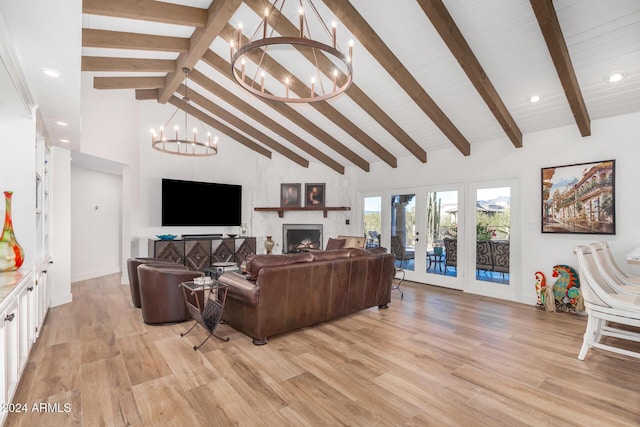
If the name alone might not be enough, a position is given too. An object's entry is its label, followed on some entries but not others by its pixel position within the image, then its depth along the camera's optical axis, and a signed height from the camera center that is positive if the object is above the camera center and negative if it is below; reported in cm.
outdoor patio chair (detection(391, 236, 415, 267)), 674 -84
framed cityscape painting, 422 +22
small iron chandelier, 611 +152
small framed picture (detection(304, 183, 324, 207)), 798 +46
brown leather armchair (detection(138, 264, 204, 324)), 369 -97
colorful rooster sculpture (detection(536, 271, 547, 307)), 462 -107
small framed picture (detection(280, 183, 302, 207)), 808 +46
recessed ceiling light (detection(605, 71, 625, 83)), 355 +158
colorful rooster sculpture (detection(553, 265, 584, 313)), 430 -107
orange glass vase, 247 -29
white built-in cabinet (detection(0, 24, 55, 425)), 199 -4
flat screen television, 660 +20
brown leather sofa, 313 -85
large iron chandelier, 246 +211
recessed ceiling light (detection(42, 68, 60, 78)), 234 +106
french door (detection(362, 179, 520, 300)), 528 -38
